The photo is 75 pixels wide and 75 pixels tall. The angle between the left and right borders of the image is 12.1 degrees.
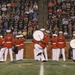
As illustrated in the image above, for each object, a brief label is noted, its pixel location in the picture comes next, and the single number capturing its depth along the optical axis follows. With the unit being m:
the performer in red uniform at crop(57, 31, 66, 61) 19.83
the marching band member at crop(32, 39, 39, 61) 19.40
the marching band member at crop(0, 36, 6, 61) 19.17
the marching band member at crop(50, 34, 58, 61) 20.00
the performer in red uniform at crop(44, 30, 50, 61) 19.23
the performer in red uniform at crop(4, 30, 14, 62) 19.14
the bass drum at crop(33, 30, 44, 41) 18.95
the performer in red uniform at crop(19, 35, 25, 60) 20.00
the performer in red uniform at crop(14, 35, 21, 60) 19.75
